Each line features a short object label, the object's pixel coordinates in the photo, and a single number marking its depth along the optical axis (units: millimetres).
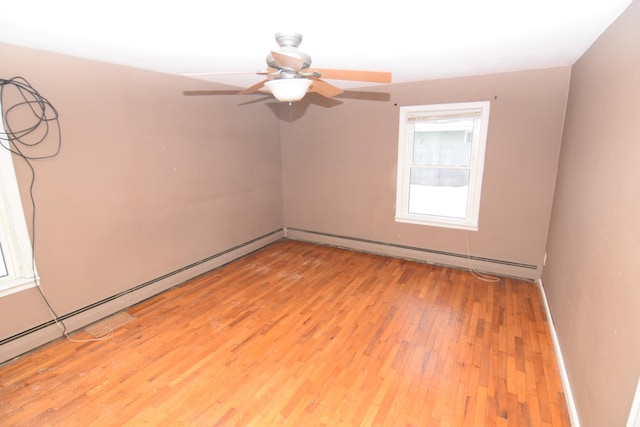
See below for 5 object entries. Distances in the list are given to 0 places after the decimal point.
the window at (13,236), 2322
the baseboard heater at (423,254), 3770
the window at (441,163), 3773
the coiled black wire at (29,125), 2289
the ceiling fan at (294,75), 1758
